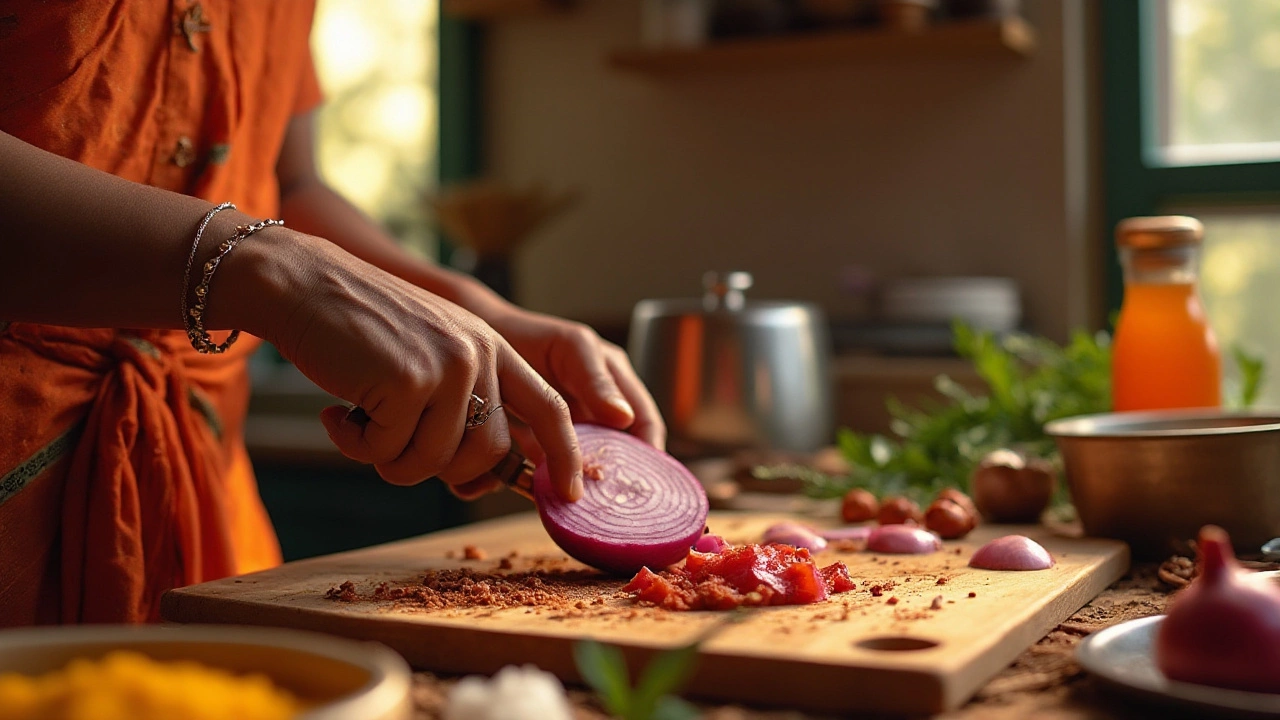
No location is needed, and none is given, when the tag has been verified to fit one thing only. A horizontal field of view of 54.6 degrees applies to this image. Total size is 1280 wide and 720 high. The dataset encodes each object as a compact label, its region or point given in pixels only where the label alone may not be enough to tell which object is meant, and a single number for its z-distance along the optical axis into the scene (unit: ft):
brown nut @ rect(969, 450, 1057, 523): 4.72
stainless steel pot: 7.20
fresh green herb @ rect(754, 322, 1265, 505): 5.57
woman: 3.14
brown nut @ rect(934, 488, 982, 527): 4.43
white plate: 2.12
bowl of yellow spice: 1.82
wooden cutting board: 2.51
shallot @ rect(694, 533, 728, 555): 4.03
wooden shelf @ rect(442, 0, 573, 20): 11.37
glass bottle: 5.01
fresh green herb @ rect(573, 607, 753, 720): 1.97
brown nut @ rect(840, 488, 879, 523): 4.89
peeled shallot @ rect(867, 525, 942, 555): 4.04
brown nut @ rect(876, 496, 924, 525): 4.52
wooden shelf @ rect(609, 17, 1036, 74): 9.07
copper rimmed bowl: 3.88
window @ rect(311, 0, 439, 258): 12.82
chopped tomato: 3.16
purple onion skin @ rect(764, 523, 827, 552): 4.15
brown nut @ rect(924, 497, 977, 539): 4.30
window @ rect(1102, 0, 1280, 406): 9.44
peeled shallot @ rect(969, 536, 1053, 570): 3.64
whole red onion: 2.20
